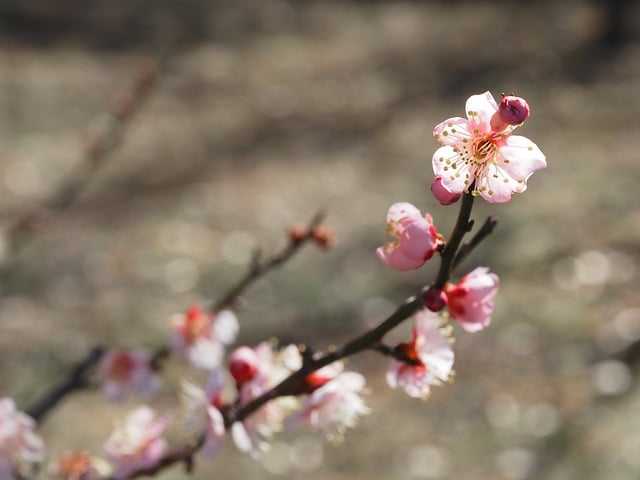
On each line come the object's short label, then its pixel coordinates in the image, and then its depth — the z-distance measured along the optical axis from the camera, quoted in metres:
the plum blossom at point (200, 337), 0.74
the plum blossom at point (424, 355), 0.61
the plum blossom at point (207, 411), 0.63
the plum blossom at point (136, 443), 0.69
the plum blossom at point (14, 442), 0.67
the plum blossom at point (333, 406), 0.63
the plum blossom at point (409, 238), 0.59
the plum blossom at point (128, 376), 0.75
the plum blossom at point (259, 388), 0.64
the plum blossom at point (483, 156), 0.57
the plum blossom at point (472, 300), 0.60
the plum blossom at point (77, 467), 0.68
